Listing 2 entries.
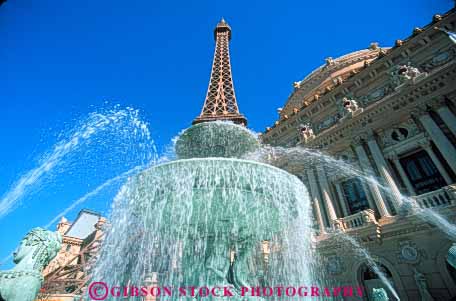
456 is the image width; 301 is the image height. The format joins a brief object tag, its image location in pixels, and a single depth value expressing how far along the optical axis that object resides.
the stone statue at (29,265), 2.91
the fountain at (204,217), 4.61
